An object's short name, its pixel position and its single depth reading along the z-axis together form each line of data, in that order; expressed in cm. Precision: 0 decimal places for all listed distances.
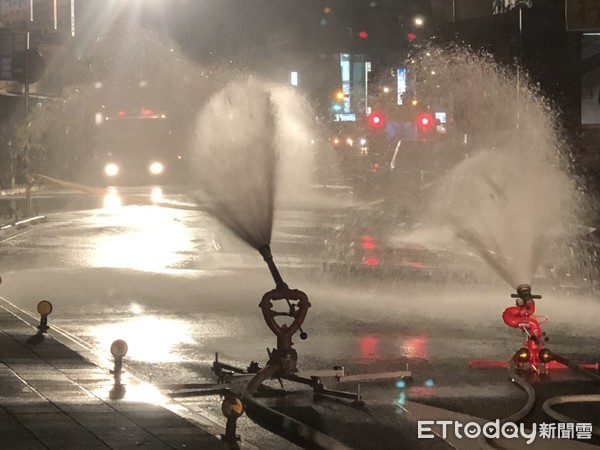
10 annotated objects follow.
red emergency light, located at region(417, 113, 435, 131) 3356
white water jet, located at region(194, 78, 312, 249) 1457
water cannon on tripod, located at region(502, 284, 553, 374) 1060
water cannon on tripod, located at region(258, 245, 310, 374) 952
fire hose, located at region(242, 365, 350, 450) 790
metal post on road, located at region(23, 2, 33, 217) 3041
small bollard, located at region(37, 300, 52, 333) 1265
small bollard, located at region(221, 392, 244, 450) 765
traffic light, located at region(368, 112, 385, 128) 3716
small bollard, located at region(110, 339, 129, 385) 989
